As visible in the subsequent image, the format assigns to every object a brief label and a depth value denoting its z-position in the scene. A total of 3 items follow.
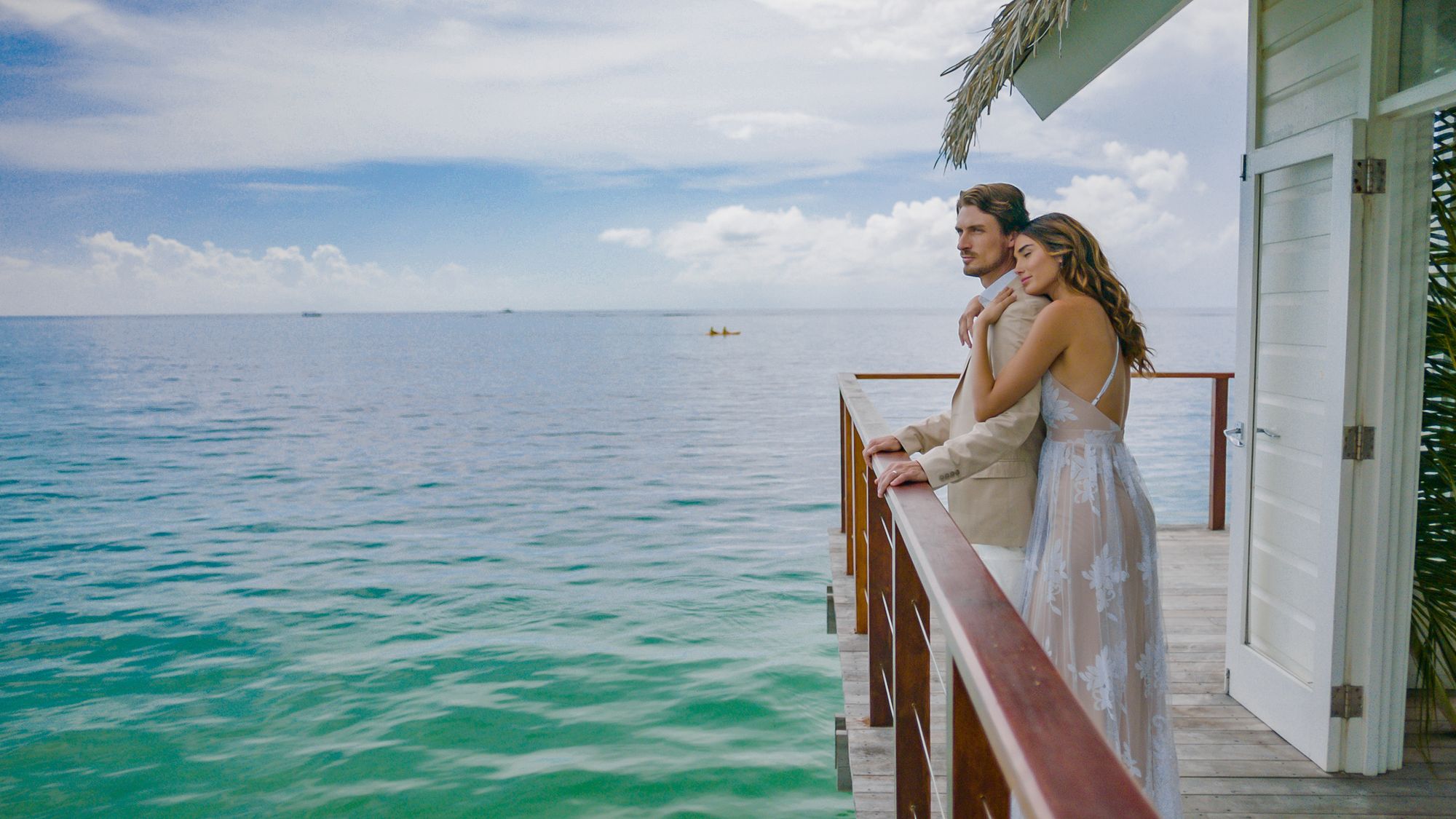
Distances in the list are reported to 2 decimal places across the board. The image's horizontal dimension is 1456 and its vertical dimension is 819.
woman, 2.16
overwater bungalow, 2.73
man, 2.16
